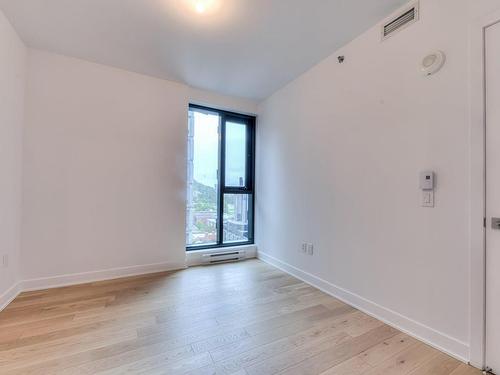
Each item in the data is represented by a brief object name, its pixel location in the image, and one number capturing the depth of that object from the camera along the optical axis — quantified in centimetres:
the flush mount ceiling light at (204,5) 188
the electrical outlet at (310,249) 279
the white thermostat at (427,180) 170
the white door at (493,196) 141
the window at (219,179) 362
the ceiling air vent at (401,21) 183
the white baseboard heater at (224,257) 352
